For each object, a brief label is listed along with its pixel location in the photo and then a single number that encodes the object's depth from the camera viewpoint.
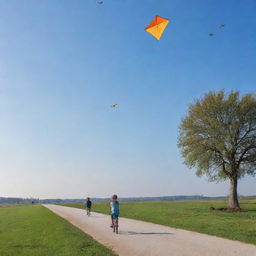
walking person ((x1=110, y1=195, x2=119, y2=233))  21.50
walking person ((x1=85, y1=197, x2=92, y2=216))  40.06
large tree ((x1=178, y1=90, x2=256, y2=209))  42.69
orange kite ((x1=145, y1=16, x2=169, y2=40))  13.49
